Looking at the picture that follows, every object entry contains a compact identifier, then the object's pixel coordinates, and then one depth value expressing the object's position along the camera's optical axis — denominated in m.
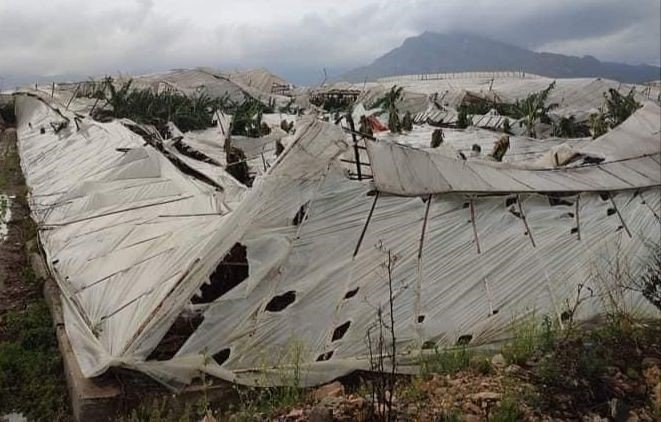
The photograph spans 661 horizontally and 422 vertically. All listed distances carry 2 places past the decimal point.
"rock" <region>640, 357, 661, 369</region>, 3.30
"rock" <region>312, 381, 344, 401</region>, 3.86
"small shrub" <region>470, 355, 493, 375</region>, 3.81
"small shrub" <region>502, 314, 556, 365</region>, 3.87
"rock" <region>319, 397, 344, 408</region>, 3.35
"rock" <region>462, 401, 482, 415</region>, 3.16
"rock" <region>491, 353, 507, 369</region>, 3.83
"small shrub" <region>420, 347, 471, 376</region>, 4.09
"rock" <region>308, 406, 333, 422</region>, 3.05
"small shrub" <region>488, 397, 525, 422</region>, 2.99
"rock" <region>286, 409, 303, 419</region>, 3.37
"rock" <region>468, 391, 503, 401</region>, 3.26
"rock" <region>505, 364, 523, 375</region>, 3.66
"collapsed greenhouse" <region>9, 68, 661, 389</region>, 4.61
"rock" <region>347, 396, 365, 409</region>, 3.25
